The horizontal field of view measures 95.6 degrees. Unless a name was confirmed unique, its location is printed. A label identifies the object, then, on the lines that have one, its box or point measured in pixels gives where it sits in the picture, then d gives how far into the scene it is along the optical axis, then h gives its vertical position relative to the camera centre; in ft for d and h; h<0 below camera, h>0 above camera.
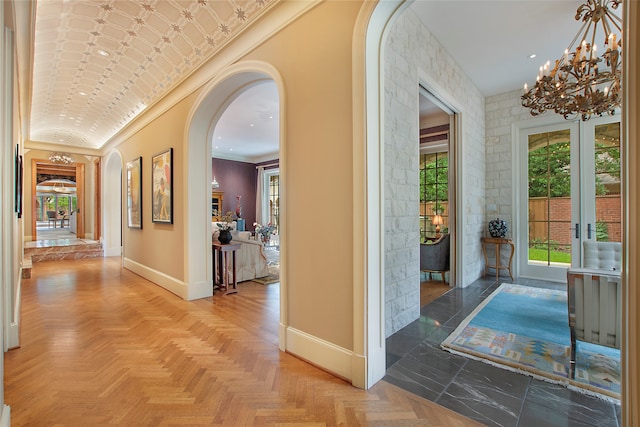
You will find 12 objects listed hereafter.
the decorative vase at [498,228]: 17.33 -1.01
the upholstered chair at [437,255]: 16.07 -2.41
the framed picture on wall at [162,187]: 14.66 +1.42
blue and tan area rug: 6.99 -4.01
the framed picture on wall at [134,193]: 17.85 +1.31
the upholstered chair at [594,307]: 6.88 -2.36
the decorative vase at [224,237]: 15.07 -1.25
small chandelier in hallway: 26.81 +5.27
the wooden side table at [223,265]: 14.80 -2.79
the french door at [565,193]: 15.15 +1.00
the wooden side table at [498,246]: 17.09 -2.13
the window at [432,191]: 23.03 +1.63
